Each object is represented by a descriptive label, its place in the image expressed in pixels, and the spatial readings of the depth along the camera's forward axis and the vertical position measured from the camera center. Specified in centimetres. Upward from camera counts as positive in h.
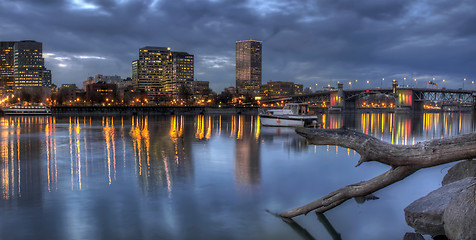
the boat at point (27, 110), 10825 -99
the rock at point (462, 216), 721 -231
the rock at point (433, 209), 867 -264
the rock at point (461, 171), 1090 -207
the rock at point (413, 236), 882 -323
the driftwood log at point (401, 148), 760 -93
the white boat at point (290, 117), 5125 -158
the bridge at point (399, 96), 16762 +530
